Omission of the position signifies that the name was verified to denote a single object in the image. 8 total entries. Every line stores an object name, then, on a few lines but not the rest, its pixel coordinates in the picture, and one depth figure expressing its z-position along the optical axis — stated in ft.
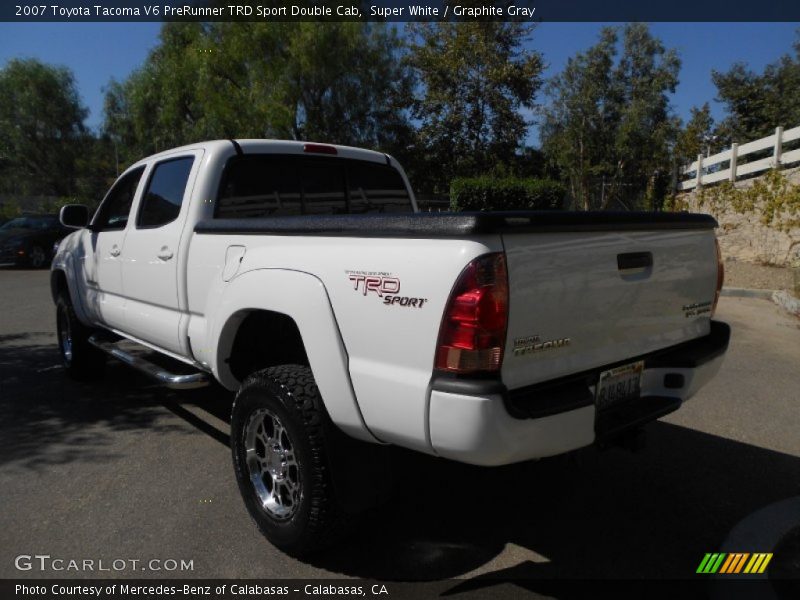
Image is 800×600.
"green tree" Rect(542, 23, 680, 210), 79.77
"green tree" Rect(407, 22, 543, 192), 73.51
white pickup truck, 7.16
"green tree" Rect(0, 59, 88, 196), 121.70
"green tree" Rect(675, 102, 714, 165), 82.87
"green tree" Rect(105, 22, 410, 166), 73.82
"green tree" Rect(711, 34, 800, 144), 81.61
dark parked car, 56.39
